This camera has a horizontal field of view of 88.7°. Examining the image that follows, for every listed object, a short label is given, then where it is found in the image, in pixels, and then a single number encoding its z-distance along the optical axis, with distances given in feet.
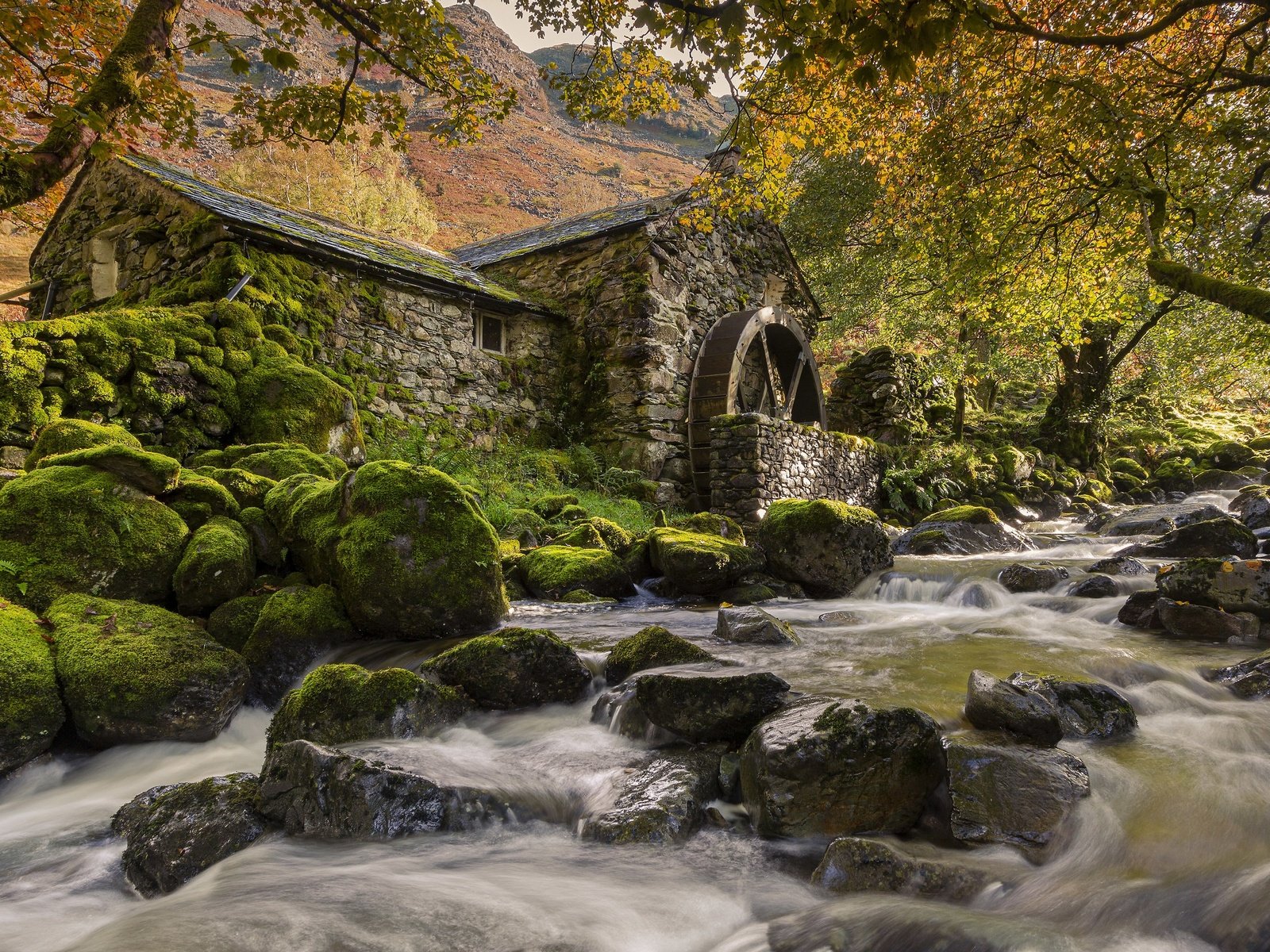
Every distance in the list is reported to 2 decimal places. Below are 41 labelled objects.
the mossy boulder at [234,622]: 12.94
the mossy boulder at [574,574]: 20.63
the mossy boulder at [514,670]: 11.46
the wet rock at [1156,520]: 33.94
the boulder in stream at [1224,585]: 15.08
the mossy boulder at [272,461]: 19.17
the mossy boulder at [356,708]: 9.77
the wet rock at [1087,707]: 9.75
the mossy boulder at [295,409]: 22.09
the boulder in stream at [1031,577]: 21.31
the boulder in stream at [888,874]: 6.54
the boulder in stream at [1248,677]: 11.21
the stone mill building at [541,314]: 29.73
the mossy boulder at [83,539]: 12.12
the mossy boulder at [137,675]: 10.26
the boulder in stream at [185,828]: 7.27
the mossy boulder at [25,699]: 9.64
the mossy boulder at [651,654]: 12.26
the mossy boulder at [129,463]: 13.98
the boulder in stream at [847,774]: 7.56
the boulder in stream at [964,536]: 31.32
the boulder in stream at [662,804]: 7.92
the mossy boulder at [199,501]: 14.62
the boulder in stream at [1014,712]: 8.91
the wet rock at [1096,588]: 19.43
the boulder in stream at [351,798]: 7.91
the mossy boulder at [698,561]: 21.22
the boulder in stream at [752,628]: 15.29
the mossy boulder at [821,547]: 23.35
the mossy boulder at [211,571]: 13.21
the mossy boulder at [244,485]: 16.67
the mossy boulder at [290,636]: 12.59
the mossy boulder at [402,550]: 14.07
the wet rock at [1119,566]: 22.35
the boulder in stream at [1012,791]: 7.34
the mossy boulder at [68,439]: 15.78
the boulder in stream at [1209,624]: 14.60
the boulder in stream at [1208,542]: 22.88
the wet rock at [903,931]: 5.85
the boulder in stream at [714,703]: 9.57
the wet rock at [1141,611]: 16.30
